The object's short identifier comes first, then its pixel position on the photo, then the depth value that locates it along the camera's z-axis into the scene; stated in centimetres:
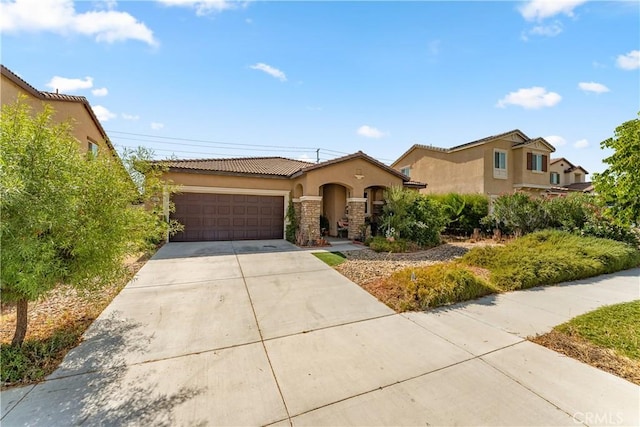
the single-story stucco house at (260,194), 1269
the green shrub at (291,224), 1369
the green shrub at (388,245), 1146
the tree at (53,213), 309
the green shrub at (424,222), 1277
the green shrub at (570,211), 1173
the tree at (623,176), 445
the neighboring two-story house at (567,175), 3056
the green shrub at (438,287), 553
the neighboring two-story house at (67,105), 883
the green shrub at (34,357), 312
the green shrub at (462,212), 1664
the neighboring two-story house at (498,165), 1988
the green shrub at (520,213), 1345
